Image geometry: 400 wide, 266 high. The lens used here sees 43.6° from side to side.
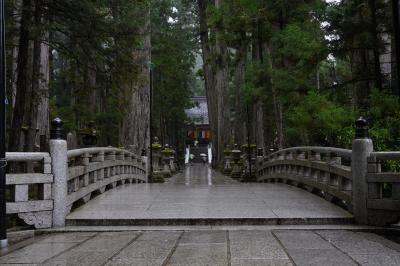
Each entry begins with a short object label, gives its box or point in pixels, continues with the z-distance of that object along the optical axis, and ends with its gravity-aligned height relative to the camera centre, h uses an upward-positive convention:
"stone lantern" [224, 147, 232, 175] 30.36 -0.73
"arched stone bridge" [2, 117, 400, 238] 7.36 -0.93
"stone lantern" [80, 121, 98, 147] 16.78 +0.54
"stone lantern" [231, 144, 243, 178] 27.72 -0.86
